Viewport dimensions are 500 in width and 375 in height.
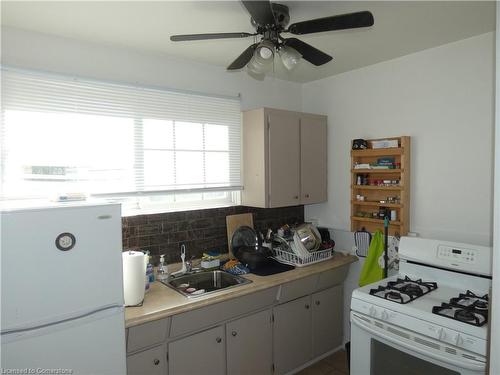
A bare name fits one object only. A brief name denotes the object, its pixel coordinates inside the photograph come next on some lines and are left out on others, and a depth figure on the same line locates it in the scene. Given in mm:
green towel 2785
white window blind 2043
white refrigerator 1460
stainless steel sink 2435
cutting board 2900
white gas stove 1703
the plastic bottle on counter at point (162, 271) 2459
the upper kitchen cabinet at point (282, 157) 2812
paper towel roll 1983
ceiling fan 1466
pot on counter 2680
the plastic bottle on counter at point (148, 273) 2213
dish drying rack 2799
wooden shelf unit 2637
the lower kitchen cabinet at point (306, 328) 2639
